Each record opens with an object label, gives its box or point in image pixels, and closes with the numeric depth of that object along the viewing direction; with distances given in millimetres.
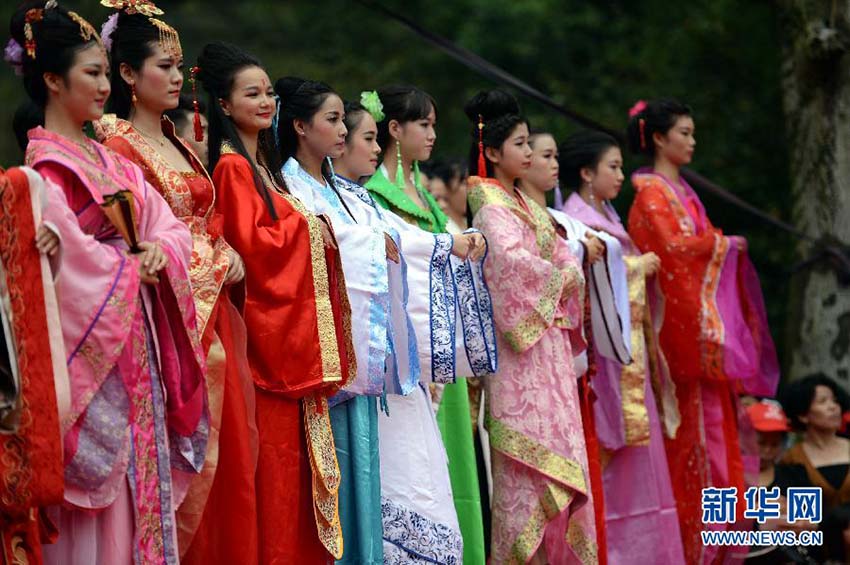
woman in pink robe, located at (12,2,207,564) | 7941
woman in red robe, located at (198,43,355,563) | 9422
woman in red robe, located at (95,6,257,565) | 9008
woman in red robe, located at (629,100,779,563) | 13930
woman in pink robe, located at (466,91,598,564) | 11773
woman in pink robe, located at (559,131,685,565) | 13273
